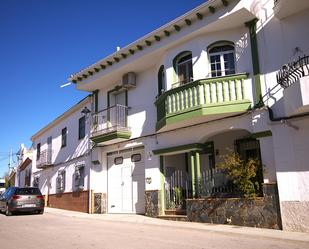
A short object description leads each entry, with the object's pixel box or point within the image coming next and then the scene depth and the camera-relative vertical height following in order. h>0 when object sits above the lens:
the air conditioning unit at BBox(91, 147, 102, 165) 18.09 +2.21
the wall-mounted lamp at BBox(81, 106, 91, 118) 19.50 +4.90
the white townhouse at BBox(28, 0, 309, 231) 10.41 +2.89
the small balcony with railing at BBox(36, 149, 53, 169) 25.02 +3.08
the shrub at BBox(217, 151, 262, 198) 10.80 +0.62
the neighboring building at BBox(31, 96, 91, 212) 19.64 +2.52
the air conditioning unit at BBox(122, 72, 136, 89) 16.53 +5.56
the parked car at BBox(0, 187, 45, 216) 16.75 +0.04
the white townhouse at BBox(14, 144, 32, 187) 33.31 +3.41
